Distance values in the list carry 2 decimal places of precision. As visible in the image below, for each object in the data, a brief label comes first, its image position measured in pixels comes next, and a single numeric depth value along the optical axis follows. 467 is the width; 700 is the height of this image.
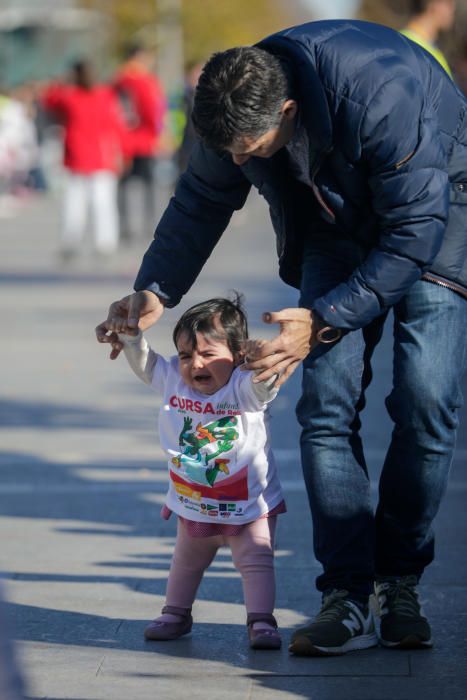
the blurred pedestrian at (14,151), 30.32
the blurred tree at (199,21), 64.94
